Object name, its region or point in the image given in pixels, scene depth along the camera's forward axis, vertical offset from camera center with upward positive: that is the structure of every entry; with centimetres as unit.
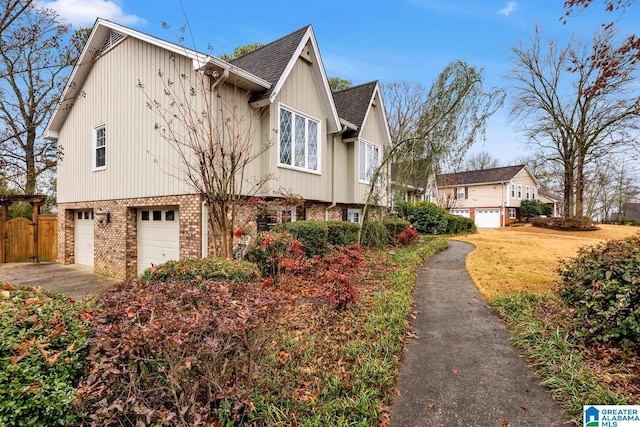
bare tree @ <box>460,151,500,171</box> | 4889 +868
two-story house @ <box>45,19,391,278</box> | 905 +248
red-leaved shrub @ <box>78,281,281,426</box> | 245 -126
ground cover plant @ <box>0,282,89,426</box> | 220 -114
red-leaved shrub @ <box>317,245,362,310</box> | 551 -129
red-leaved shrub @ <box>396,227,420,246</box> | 1347 -98
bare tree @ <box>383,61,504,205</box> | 1005 +319
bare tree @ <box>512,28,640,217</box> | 2230 +779
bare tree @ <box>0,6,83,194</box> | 753 +453
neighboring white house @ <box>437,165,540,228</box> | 3562 +265
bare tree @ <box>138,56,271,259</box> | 753 +227
